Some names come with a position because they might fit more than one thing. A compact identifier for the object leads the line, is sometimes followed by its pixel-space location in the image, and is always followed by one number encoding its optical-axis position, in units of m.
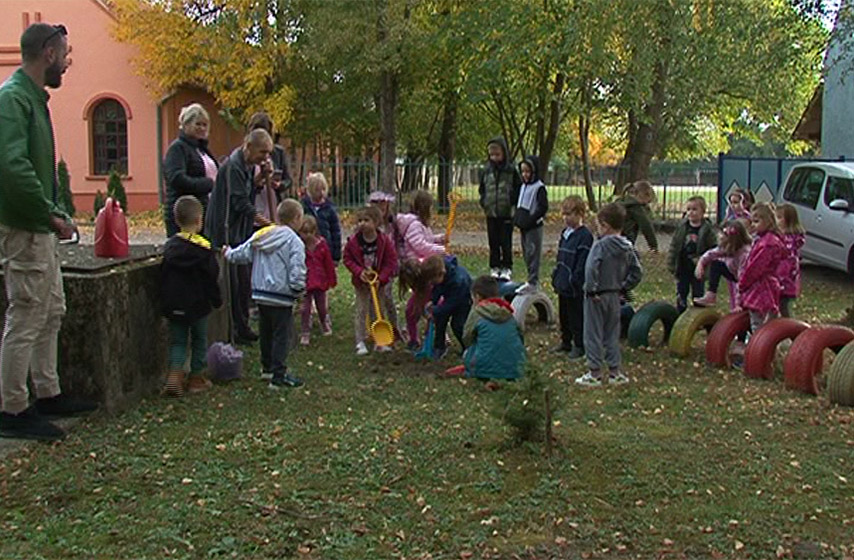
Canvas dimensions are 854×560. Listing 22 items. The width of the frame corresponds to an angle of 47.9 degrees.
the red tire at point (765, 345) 7.86
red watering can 7.10
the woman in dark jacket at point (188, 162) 7.75
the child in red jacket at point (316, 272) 9.09
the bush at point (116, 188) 27.91
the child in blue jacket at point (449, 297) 8.27
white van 14.30
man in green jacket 5.26
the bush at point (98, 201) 27.67
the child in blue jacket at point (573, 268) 8.41
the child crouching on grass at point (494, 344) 7.37
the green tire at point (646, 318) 9.16
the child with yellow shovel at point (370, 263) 8.55
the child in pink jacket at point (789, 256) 8.52
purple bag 7.21
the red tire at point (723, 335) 8.41
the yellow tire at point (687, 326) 8.79
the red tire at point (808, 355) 7.37
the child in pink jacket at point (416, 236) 8.87
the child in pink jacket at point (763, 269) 8.34
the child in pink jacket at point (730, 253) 9.27
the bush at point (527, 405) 5.32
